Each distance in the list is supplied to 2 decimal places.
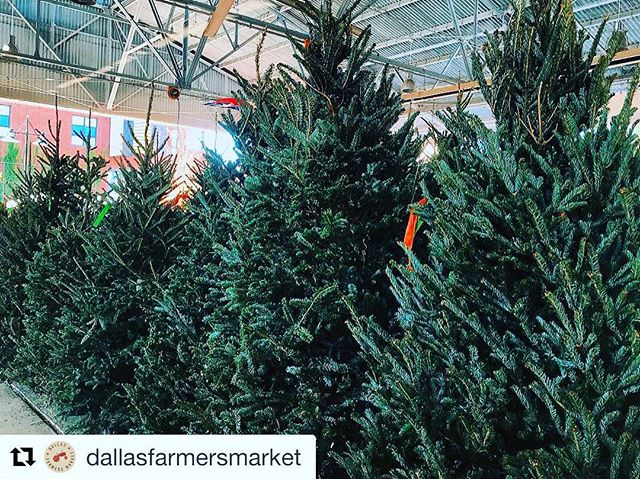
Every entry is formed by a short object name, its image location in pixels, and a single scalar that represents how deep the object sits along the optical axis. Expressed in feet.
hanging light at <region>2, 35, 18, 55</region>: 32.50
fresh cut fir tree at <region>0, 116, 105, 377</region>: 16.85
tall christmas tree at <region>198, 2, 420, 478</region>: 7.21
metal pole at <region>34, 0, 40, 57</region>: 36.41
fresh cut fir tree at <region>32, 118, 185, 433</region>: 12.00
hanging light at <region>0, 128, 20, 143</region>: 46.56
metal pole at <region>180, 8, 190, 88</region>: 38.17
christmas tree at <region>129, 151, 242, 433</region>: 9.86
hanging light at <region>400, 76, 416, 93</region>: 31.09
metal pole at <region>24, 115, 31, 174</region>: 18.36
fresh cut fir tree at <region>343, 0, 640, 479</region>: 4.43
